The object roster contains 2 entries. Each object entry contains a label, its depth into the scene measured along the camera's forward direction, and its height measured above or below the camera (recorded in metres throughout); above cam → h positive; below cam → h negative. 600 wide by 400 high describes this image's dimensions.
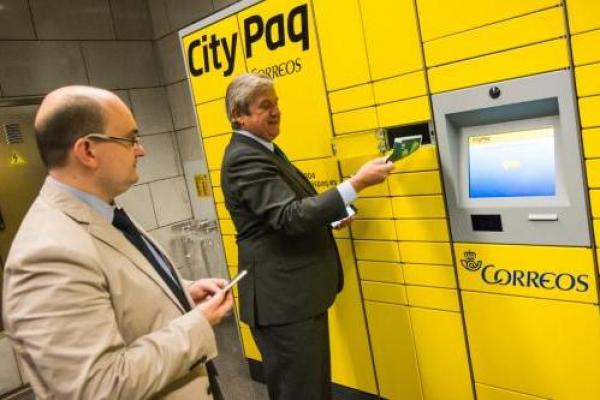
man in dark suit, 1.85 -0.40
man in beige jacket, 0.94 -0.21
